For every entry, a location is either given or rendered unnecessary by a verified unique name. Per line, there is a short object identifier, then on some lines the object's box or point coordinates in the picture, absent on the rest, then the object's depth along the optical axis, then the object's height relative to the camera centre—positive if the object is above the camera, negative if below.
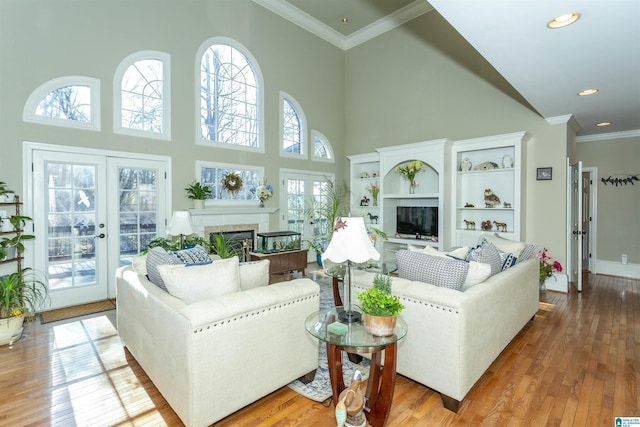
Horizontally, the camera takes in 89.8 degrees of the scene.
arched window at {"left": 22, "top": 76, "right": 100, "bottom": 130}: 3.73 +1.32
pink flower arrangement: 4.56 -0.84
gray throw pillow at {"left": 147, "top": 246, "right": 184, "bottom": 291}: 2.24 -0.37
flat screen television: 5.82 -0.22
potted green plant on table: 1.71 -0.55
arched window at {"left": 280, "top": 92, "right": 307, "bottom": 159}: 6.38 +1.67
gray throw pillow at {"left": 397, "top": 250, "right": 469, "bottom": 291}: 2.23 -0.44
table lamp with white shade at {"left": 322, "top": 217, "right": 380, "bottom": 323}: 1.88 -0.22
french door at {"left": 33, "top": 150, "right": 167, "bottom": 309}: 3.87 -0.08
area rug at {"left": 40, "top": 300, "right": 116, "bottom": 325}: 3.60 -1.19
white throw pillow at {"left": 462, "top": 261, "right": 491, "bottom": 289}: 2.31 -0.47
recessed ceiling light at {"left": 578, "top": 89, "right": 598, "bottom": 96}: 3.60 +1.31
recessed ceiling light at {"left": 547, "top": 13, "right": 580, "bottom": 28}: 2.21 +1.33
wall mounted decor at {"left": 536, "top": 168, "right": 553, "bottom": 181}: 4.79 +0.51
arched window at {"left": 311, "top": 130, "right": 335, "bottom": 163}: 6.93 +1.36
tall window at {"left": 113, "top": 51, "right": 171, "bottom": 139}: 4.36 +1.65
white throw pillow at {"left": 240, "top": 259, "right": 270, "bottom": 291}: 2.28 -0.47
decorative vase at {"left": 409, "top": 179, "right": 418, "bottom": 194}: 6.13 +0.44
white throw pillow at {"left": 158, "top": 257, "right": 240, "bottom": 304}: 1.93 -0.43
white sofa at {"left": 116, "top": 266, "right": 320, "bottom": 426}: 1.67 -0.79
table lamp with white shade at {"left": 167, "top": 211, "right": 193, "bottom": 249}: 3.70 -0.17
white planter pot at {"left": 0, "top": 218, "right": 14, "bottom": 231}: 3.56 -0.15
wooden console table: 5.13 -0.84
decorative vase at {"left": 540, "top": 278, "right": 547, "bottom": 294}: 4.71 -1.18
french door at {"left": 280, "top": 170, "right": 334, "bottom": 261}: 6.42 +0.18
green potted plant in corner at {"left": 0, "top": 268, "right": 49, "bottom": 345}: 2.92 -0.90
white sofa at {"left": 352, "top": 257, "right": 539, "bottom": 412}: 1.97 -0.82
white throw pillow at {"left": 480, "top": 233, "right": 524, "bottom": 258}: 3.35 -0.41
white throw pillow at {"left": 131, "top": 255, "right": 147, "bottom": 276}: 2.64 -0.45
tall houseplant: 6.88 +0.03
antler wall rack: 5.45 +0.47
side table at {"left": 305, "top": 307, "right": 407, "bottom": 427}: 1.66 -0.81
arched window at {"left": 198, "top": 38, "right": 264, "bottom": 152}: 5.33 +1.97
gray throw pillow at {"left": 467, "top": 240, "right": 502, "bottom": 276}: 2.62 -0.41
